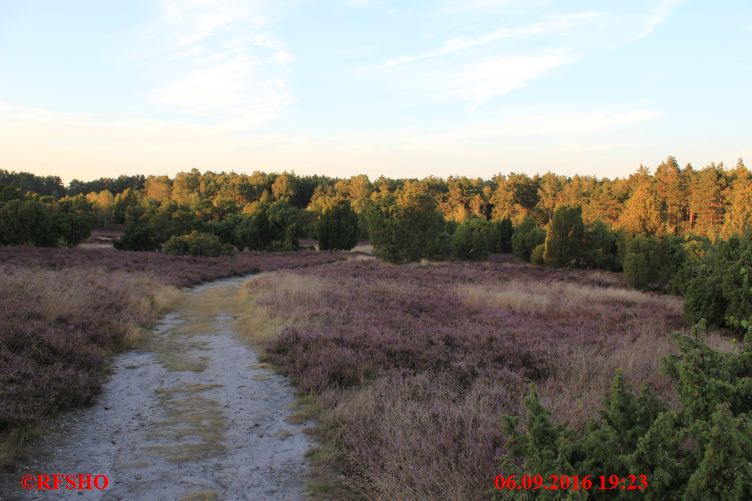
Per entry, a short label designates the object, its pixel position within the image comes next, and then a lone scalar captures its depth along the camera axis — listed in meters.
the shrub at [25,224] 31.28
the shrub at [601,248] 37.84
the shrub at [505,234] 59.09
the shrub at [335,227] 53.00
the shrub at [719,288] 12.20
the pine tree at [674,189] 65.25
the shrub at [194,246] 36.31
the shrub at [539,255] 40.34
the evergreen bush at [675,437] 2.46
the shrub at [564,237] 37.38
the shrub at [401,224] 37.81
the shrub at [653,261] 26.38
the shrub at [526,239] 47.12
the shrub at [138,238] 41.56
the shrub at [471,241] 46.50
